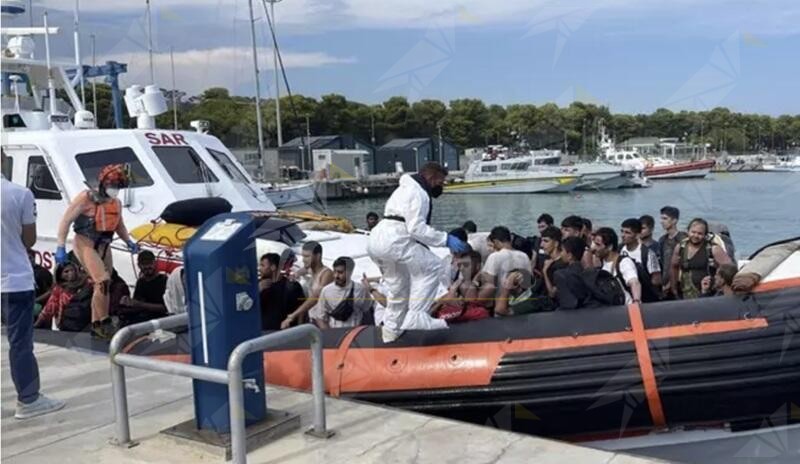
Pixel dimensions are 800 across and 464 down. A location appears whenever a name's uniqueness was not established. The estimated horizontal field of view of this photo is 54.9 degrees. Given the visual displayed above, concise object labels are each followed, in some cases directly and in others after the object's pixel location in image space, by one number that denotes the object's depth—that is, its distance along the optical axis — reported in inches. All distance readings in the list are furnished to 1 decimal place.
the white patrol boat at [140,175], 283.3
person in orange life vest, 223.0
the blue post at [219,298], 138.7
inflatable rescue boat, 165.2
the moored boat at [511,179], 1552.7
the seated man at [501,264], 221.6
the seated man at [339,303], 216.7
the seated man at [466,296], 198.4
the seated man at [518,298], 195.7
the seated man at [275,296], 220.4
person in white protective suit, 184.9
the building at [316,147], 1907.9
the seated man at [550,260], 209.8
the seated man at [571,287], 185.9
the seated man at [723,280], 188.5
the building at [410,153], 2062.0
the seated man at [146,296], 235.8
